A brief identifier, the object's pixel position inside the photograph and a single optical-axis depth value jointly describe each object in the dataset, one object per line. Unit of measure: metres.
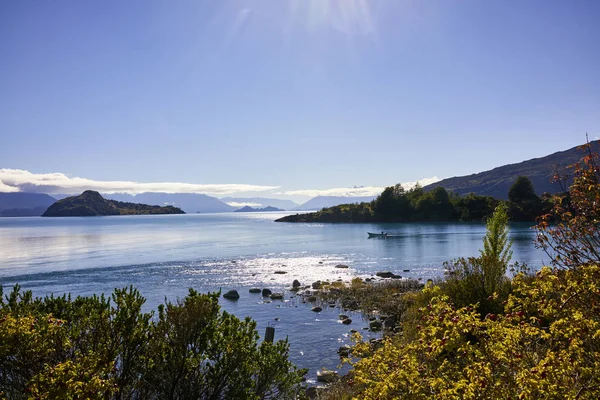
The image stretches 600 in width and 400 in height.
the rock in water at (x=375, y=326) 24.75
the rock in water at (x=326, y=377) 17.23
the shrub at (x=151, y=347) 8.22
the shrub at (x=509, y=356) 5.60
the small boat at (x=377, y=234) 96.06
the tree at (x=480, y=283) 17.92
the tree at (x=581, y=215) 7.87
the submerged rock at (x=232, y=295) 35.34
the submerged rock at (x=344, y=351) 20.75
